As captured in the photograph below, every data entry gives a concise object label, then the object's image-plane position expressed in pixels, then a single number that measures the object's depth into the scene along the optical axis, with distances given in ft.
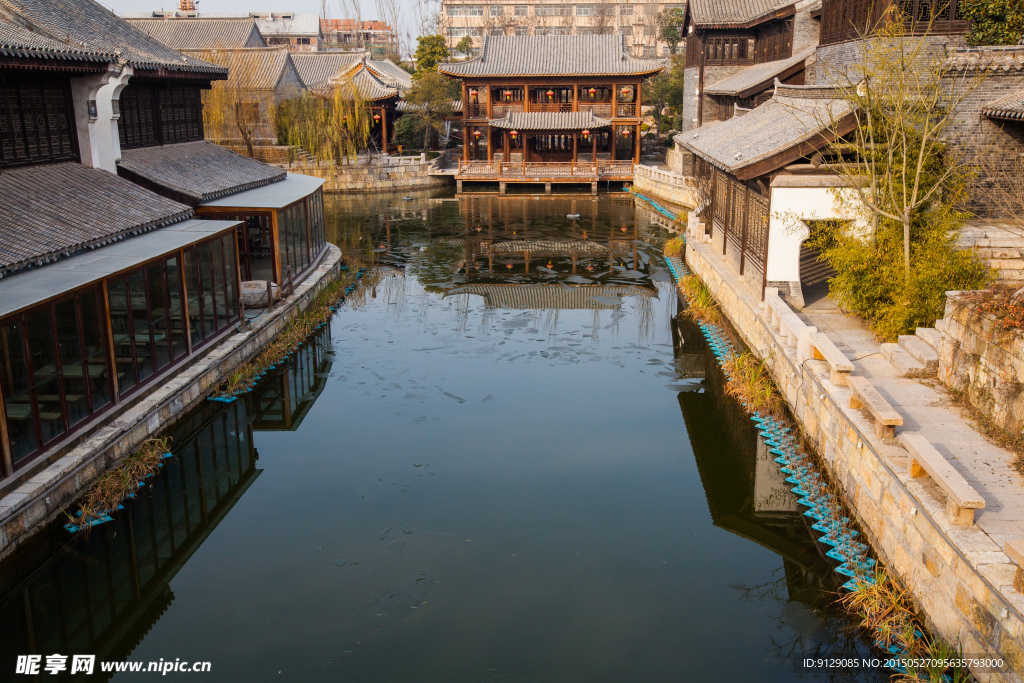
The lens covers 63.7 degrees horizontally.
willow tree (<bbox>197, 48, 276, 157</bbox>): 122.52
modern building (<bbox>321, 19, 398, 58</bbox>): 300.61
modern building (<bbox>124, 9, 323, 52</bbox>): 280.51
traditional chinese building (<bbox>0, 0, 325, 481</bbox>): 30.27
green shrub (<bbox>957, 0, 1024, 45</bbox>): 59.93
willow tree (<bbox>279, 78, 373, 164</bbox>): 128.06
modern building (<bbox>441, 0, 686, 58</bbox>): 269.03
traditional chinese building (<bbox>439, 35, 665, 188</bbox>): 131.03
